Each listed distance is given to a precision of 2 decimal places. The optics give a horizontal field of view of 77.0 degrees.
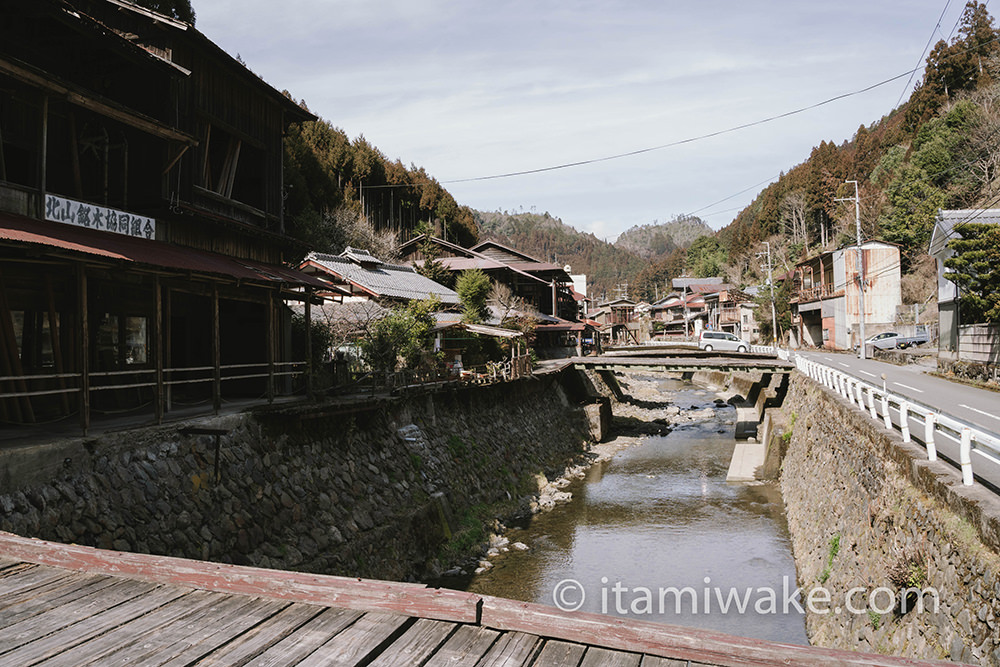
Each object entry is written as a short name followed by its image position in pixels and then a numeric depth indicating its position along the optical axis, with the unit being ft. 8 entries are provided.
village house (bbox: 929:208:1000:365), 73.77
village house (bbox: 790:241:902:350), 163.20
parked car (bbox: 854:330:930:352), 141.69
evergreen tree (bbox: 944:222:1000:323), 71.05
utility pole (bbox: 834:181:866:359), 120.22
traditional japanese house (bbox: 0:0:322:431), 35.32
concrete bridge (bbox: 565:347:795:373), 114.11
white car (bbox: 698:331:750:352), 172.95
